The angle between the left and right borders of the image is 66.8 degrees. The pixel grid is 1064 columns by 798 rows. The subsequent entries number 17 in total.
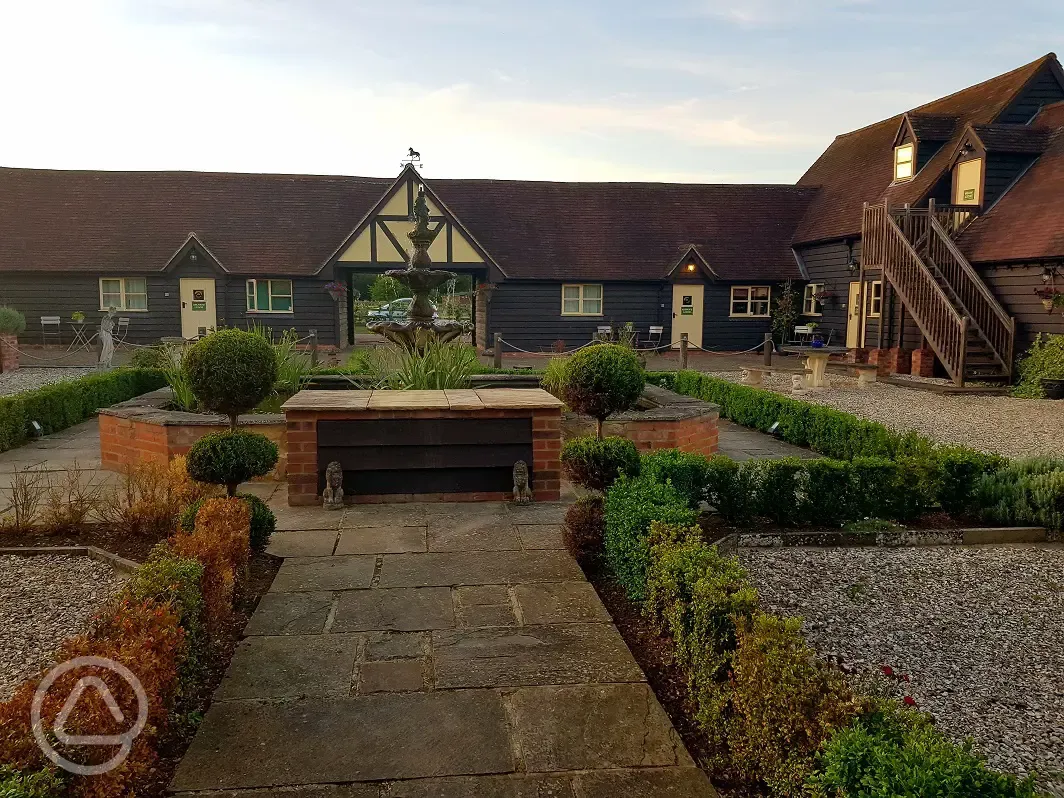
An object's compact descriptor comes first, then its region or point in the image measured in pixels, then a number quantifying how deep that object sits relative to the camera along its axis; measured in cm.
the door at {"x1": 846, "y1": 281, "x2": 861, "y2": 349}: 2259
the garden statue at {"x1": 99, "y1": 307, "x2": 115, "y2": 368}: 1756
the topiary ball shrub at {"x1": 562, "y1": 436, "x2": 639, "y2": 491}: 638
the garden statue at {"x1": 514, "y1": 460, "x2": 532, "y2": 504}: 731
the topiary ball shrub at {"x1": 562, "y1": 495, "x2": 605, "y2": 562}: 566
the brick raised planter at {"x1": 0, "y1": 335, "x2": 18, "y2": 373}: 1916
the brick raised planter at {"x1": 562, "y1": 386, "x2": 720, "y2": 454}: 919
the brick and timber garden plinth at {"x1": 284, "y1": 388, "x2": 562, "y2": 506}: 710
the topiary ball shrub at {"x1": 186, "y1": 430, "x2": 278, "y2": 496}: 596
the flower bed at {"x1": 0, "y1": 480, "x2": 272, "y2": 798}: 252
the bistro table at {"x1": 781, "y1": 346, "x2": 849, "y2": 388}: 1725
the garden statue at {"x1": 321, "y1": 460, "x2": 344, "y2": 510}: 704
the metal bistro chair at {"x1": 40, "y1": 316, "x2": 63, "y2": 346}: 2491
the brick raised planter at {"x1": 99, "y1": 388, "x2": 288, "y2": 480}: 865
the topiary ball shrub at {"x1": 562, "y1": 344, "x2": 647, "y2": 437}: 752
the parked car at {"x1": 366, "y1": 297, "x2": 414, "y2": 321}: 3535
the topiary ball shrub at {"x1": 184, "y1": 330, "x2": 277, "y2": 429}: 692
